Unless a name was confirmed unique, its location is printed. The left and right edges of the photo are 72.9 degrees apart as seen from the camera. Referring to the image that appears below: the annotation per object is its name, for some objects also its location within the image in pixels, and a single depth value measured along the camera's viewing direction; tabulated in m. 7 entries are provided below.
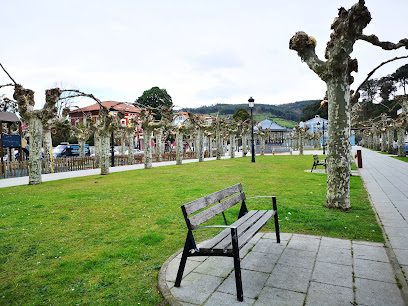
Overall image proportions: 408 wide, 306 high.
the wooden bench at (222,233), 2.94
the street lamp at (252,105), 24.34
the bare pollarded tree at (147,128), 20.90
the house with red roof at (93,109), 67.66
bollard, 17.54
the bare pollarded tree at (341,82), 6.01
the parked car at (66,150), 38.19
